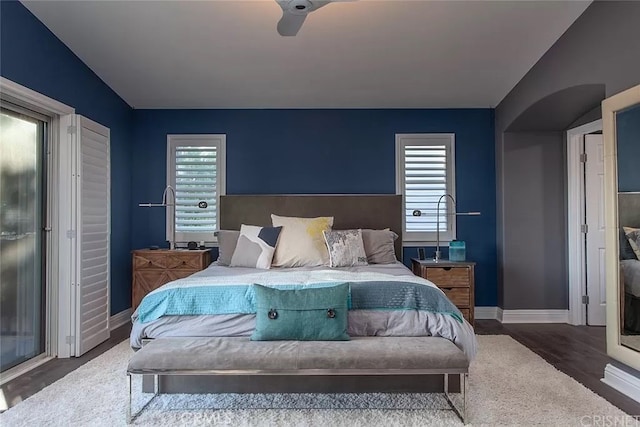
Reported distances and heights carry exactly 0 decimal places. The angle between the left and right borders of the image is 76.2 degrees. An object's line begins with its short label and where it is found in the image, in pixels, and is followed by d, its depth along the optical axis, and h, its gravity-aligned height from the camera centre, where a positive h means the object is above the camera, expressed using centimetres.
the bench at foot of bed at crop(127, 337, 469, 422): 228 -81
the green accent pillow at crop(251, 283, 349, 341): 253 -63
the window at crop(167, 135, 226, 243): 492 +45
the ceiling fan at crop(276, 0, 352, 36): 244 +129
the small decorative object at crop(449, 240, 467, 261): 445 -38
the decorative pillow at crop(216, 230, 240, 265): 418 -28
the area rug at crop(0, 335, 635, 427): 235 -118
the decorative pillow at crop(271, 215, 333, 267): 389 -27
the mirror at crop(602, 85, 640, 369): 280 -5
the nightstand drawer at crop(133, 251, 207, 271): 439 -46
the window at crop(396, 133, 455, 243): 489 +43
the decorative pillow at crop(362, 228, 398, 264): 410 -31
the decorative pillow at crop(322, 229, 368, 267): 384 -31
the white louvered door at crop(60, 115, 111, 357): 353 -17
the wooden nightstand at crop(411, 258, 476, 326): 418 -64
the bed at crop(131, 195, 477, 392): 255 -66
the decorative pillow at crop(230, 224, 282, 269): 385 -30
